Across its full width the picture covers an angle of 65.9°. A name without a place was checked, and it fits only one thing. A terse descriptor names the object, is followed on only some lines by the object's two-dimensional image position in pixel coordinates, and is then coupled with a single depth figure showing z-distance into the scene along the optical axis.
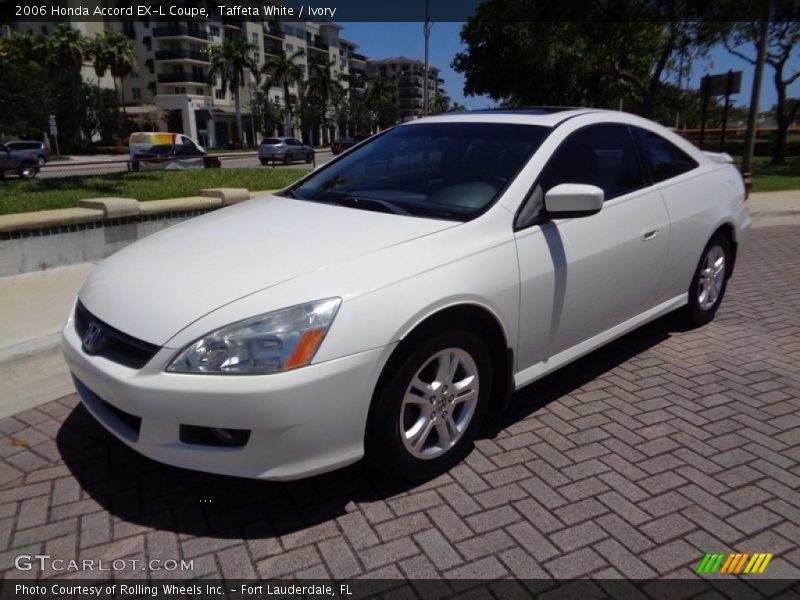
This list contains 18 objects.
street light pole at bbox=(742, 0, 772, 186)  12.70
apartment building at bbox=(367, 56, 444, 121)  142.12
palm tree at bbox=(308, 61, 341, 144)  73.25
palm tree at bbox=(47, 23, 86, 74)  54.78
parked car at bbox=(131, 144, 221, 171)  22.02
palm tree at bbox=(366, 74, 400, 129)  91.00
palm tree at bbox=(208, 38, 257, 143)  62.97
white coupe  2.34
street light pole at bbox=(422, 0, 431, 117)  32.89
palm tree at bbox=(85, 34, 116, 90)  57.09
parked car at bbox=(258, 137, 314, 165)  33.03
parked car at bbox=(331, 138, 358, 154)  38.10
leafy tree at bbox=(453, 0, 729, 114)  19.02
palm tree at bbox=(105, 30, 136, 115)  57.56
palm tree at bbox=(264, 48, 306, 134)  68.94
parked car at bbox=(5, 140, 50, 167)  28.23
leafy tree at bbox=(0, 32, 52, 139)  36.22
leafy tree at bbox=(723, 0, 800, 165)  19.91
